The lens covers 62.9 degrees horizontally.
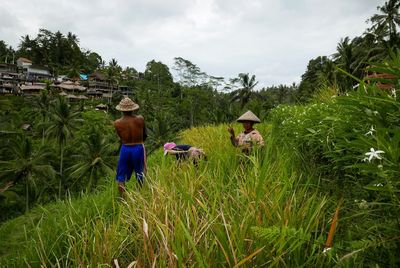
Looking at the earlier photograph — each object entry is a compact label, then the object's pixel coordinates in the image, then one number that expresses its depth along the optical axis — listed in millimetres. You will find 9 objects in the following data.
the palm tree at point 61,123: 25484
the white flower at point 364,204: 1492
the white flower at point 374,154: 1143
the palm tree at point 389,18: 29984
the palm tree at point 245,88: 41188
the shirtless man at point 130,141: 5145
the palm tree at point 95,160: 20078
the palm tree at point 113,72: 64113
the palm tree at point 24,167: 20656
